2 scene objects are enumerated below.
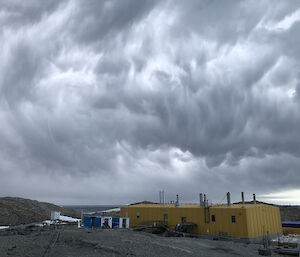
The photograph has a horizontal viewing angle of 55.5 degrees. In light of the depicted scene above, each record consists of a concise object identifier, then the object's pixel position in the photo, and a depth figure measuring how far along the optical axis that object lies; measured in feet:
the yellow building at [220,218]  122.72
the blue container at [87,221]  139.93
